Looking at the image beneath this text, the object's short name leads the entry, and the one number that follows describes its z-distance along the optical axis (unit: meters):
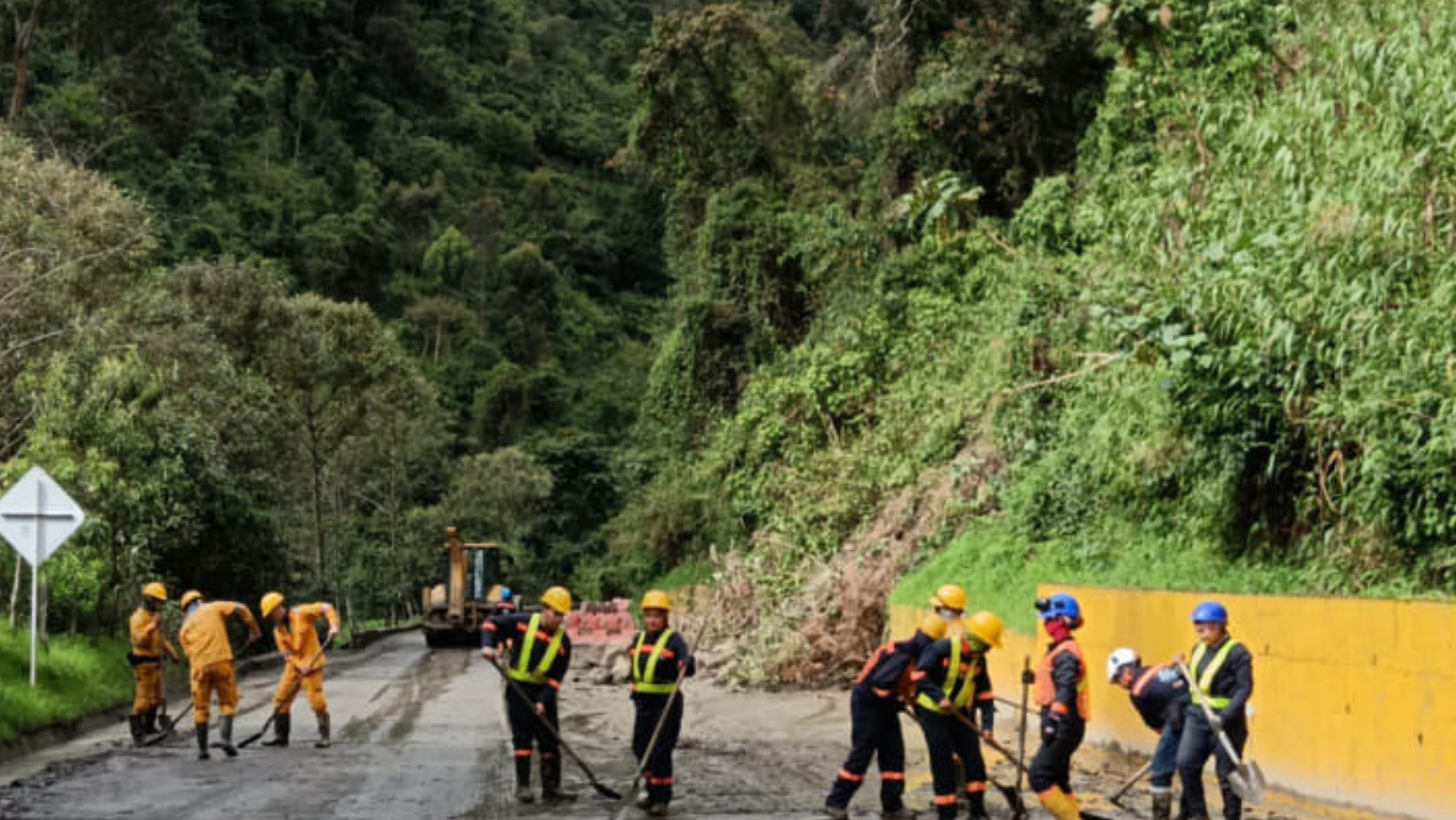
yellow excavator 46.03
